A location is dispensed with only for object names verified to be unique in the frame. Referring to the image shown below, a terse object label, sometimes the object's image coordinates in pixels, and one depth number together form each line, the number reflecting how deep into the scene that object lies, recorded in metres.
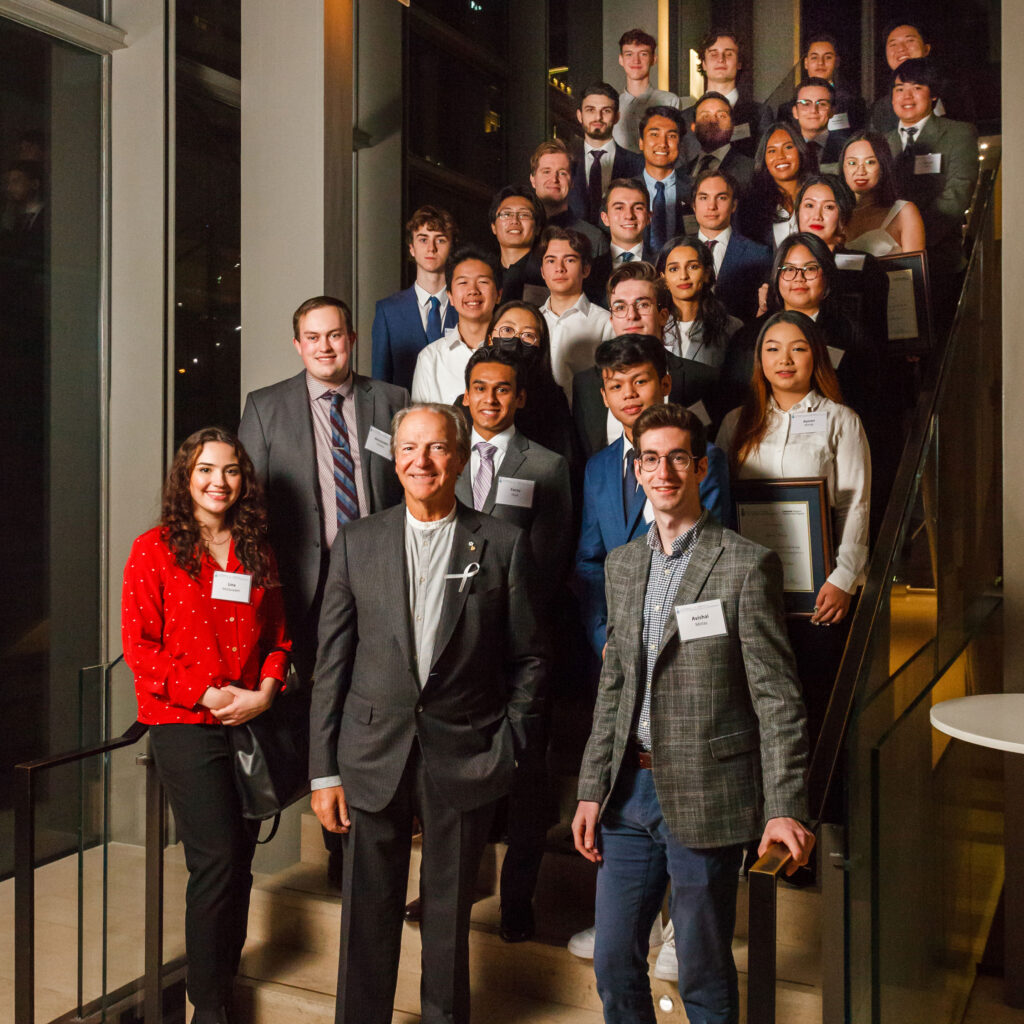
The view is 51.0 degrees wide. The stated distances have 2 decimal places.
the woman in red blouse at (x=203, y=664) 2.93
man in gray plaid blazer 2.34
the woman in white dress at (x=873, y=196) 4.54
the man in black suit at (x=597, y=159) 5.29
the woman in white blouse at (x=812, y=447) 3.20
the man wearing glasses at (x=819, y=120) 5.09
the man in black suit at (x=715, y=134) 5.25
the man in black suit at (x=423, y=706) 2.69
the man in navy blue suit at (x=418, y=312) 4.38
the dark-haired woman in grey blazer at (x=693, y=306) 4.03
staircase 3.00
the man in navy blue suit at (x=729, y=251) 4.48
